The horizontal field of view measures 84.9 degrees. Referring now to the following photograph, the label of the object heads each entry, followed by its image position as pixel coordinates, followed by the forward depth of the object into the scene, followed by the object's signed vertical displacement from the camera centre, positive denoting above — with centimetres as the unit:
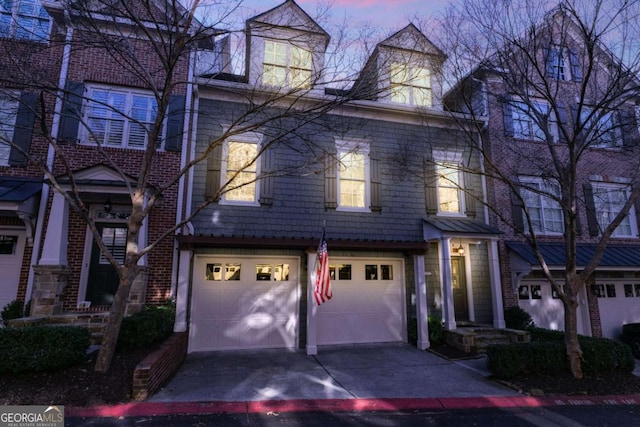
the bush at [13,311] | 720 -76
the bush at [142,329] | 623 -101
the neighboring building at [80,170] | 736 +239
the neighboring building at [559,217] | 1023 +189
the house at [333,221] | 873 +145
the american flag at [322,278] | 712 -6
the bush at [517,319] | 967 -117
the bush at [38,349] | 508 -110
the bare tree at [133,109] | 723 +423
